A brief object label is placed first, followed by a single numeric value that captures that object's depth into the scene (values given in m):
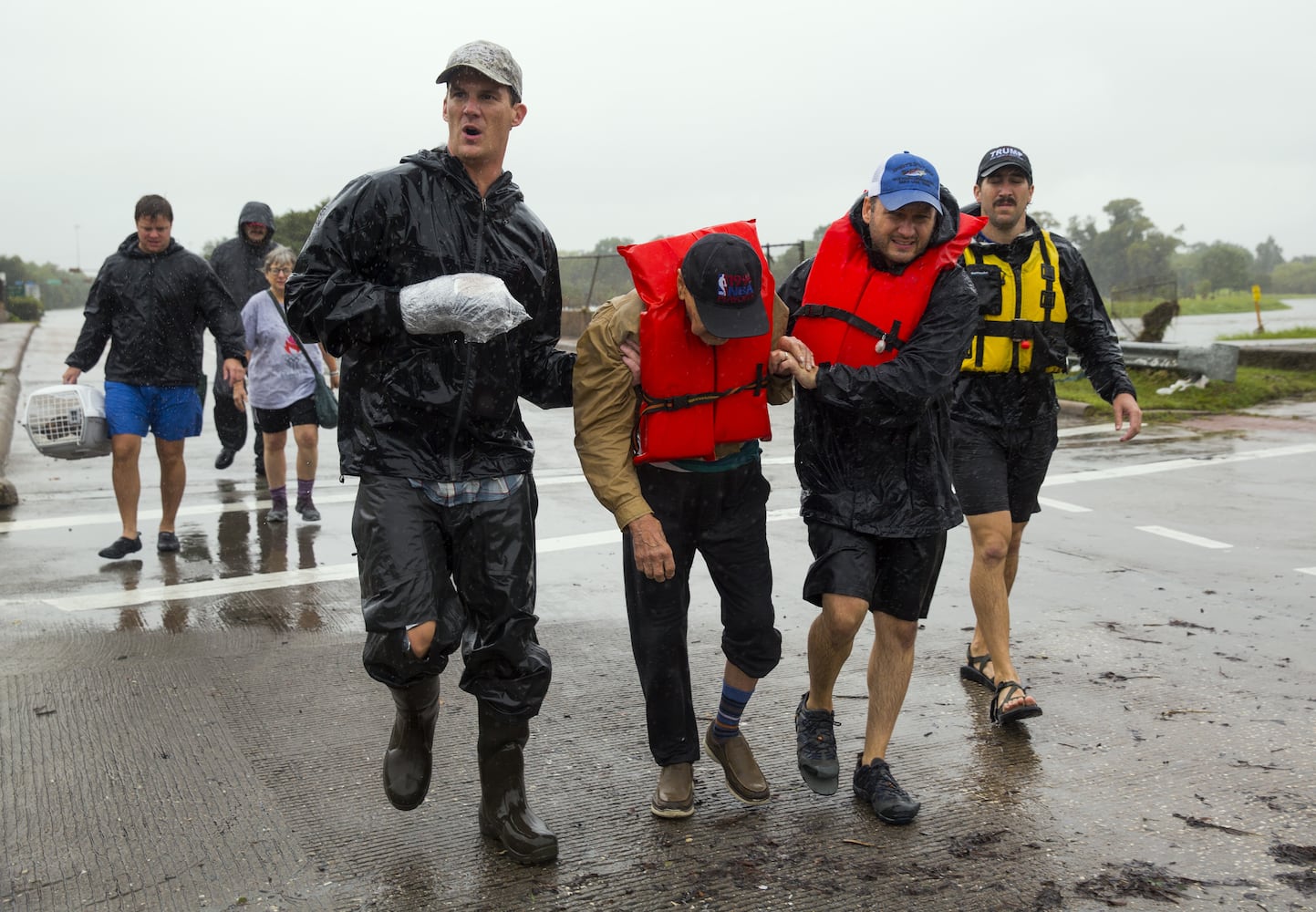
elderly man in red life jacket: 3.55
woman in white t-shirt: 8.38
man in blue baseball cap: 3.79
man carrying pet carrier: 7.17
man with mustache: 4.86
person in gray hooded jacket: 9.38
